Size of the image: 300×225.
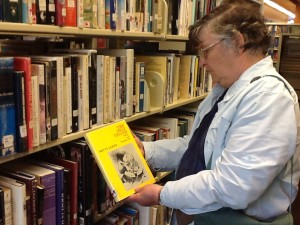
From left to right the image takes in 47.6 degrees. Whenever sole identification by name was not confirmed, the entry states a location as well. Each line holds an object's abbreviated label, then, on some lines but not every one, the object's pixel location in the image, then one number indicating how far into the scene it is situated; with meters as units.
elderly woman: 1.02
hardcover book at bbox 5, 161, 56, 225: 1.16
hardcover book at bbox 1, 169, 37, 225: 1.09
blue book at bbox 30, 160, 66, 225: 1.20
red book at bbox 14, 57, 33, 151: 1.00
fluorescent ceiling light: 7.84
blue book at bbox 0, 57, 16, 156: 0.95
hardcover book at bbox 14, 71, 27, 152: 0.99
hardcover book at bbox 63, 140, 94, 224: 1.33
